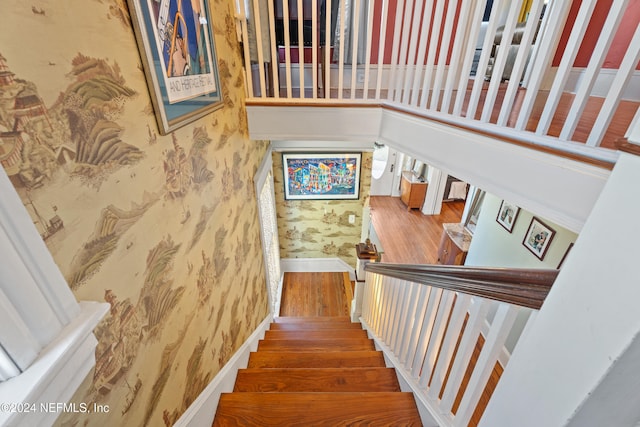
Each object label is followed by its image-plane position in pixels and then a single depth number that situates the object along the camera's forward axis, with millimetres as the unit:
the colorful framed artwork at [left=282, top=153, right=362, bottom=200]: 4059
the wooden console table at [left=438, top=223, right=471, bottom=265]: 4047
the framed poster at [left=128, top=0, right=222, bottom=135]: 825
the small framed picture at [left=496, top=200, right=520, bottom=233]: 2867
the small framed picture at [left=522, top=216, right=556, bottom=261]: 2439
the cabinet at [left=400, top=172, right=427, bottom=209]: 6359
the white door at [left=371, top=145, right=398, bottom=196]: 6906
